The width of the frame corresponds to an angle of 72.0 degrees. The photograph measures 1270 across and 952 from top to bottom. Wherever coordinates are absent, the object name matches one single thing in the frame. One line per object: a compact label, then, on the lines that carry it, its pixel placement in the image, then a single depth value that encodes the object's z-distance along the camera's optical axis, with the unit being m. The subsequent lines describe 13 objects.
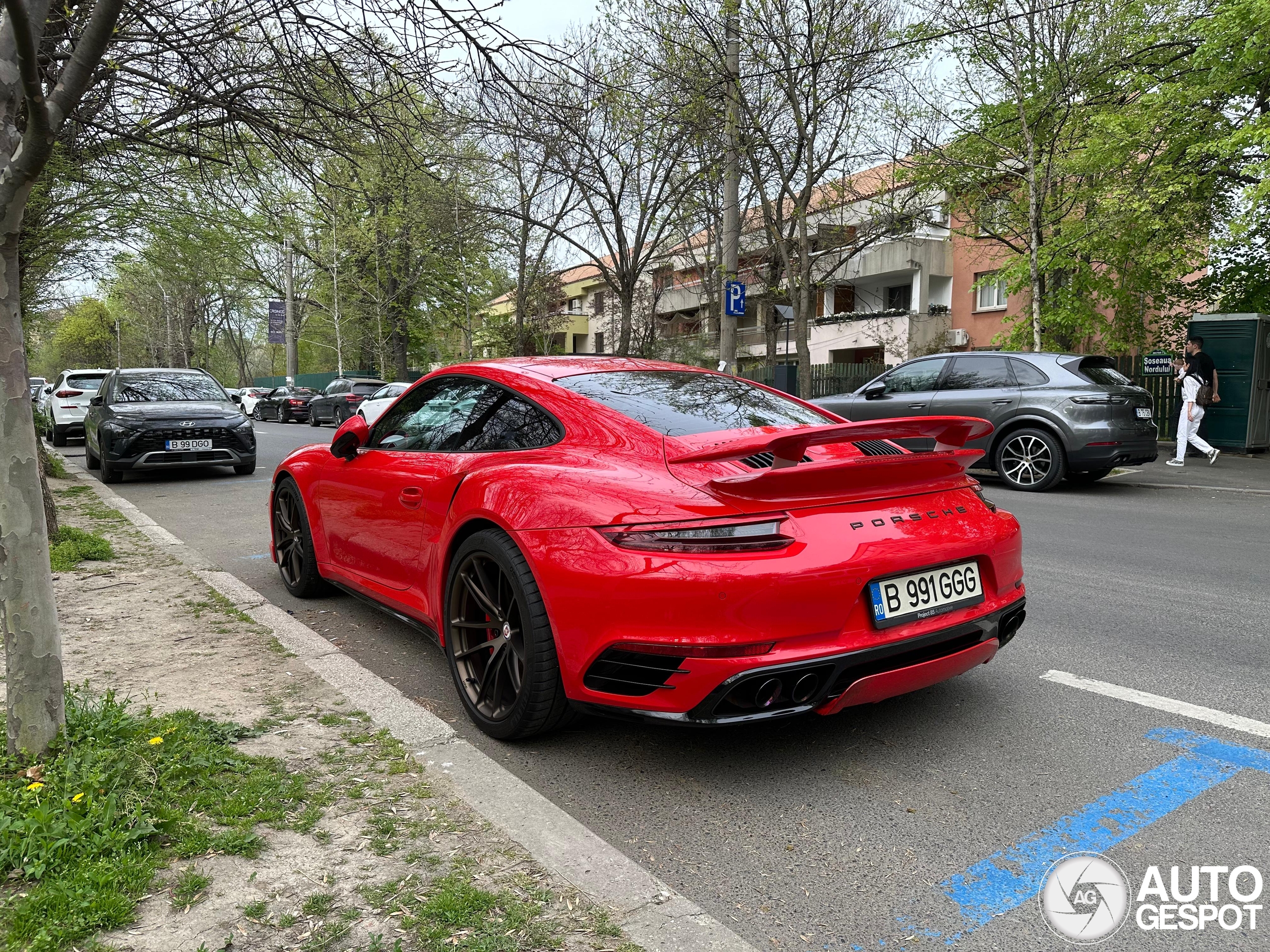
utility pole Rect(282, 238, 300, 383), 41.91
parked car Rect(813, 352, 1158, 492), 9.72
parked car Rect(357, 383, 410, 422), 22.22
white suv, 17.95
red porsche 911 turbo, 2.59
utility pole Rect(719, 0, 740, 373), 14.66
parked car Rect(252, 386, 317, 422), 32.88
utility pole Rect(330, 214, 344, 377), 37.72
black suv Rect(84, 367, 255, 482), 11.40
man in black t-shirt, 13.38
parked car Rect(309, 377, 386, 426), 28.84
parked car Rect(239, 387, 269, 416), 39.78
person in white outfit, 12.78
